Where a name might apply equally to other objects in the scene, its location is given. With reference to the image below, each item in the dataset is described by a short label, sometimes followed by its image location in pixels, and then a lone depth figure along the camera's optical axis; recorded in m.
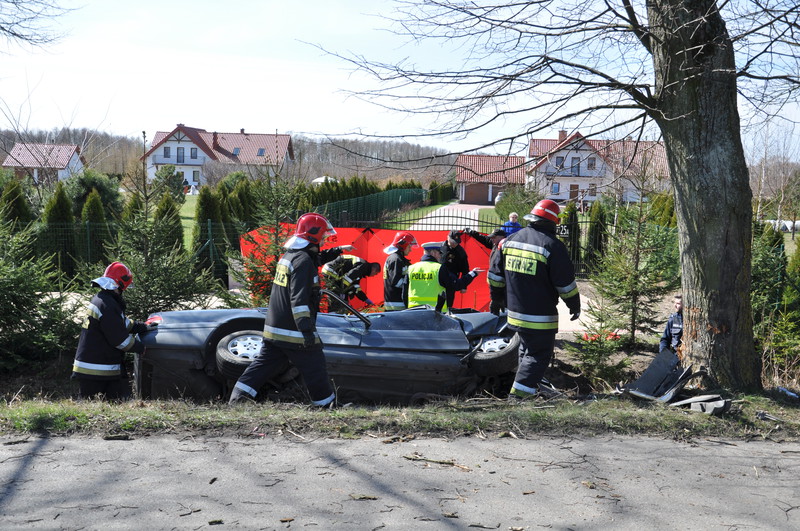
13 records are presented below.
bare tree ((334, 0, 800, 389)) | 6.06
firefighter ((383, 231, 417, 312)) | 9.12
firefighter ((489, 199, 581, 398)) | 5.87
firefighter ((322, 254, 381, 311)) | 7.52
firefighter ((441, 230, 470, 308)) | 9.26
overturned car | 6.14
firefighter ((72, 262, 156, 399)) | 6.38
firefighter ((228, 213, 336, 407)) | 5.49
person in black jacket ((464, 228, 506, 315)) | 8.19
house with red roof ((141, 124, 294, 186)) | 68.62
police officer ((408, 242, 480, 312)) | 8.44
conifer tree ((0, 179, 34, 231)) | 15.89
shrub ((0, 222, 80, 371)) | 8.62
